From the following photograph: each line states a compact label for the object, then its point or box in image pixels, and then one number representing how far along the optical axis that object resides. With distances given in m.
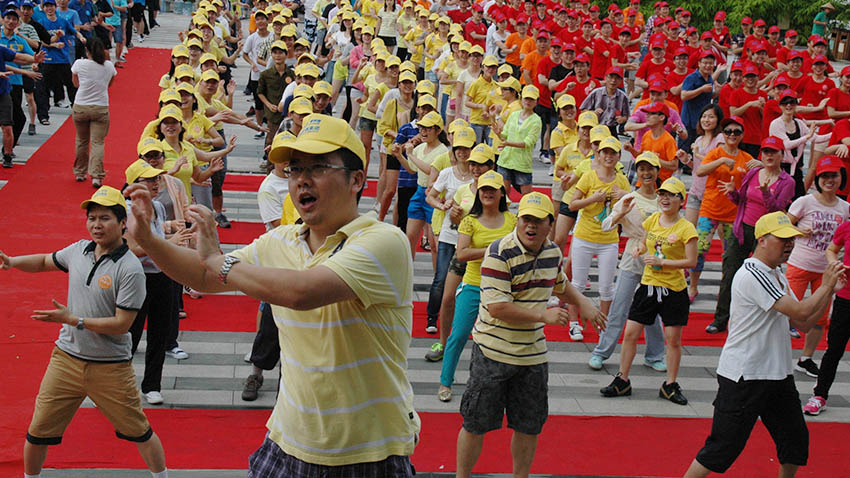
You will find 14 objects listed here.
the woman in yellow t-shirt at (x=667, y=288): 8.74
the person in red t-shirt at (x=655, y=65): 17.31
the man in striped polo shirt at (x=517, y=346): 6.50
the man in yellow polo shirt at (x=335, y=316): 3.31
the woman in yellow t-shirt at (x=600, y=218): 9.81
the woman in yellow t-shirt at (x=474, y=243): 8.14
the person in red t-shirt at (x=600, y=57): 19.59
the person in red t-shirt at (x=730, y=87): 14.90
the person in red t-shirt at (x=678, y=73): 16.75
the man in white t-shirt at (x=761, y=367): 6.47
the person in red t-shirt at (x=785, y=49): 17.97
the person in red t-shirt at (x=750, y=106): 14.63
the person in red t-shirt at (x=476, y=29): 23.14
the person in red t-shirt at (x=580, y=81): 16.27
